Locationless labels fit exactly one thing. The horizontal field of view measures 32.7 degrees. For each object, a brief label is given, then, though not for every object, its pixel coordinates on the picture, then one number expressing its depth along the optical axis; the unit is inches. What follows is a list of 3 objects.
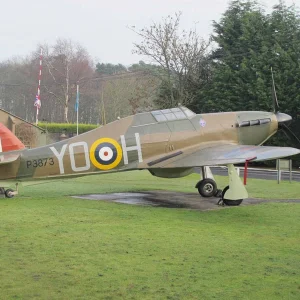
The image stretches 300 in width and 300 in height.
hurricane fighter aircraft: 518.9
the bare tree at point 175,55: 1768.0
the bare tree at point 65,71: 2847.0
